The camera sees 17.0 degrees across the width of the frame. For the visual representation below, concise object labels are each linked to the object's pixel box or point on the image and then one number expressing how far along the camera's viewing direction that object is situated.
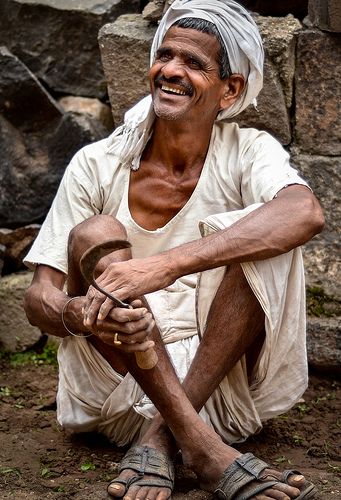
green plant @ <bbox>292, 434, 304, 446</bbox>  4.34
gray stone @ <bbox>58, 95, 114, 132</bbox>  5.41
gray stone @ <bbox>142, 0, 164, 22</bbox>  4.84
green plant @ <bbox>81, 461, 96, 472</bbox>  4.02
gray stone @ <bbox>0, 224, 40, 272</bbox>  5.20
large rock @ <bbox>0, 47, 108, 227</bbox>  5.26
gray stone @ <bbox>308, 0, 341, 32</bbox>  4.55
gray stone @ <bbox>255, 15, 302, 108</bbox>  4.69
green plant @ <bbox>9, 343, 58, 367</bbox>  5.14
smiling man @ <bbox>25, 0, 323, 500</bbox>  3.68
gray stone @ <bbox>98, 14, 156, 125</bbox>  4.83
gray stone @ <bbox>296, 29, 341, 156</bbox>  4.71
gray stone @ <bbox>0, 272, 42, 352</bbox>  5.16
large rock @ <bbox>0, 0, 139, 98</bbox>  5.34
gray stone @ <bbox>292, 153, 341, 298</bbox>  4.83
